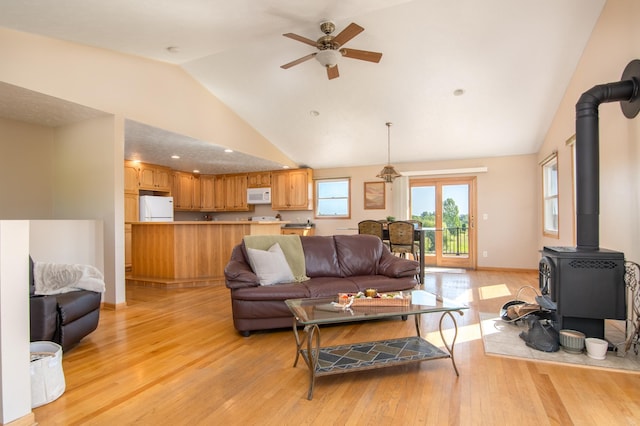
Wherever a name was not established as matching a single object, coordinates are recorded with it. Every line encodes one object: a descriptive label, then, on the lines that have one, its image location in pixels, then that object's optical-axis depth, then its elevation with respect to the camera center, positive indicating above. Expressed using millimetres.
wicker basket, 2453 -655
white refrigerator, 6742 +164
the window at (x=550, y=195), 5328 +278
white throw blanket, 2828 -541
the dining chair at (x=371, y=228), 5519 -244
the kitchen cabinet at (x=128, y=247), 6551 -620
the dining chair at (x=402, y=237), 5234 -379
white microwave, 8078 +475
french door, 6832 -93
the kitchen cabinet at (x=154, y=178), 6973 +839
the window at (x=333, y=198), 7828 +387
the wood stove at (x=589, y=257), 2656 -377
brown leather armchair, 2439 -784
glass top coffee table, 2133 -991
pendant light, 5422 +653
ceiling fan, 3154 +1641
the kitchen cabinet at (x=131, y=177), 6578 +801
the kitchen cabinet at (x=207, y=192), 8555 +605
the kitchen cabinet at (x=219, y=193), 8625 +578
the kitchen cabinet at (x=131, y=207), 6547 +185
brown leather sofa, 3064 -681
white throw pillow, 3274 -528
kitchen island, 5301 -582
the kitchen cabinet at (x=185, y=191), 7879 +600
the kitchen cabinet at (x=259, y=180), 8117 +873
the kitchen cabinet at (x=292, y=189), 7820 +598
